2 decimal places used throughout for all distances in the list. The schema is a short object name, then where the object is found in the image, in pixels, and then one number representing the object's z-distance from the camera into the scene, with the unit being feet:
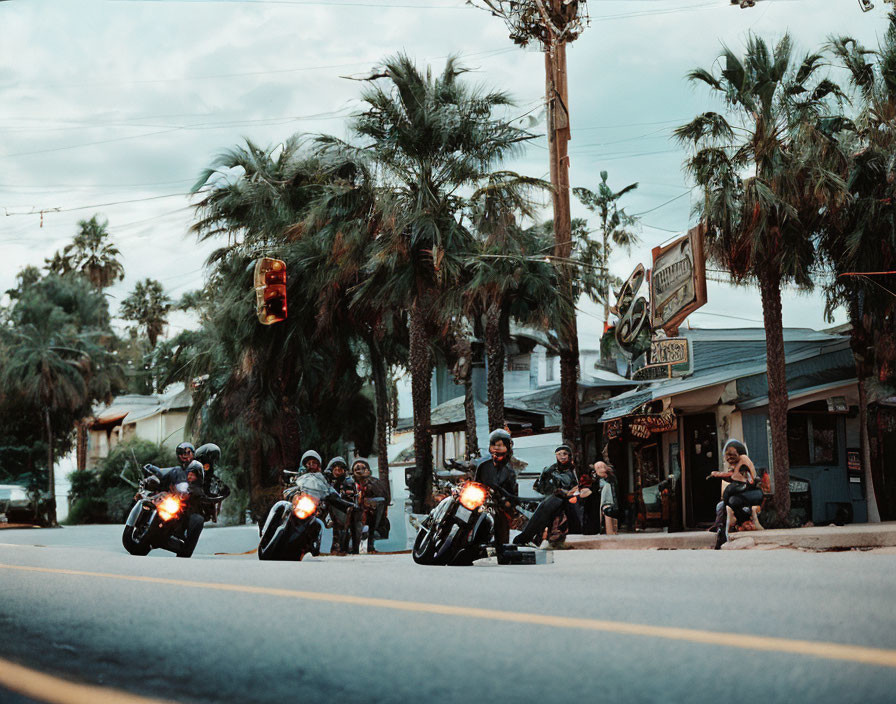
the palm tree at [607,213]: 174.19
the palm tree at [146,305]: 245.65
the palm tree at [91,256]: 224.74
